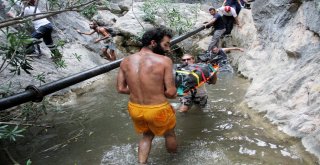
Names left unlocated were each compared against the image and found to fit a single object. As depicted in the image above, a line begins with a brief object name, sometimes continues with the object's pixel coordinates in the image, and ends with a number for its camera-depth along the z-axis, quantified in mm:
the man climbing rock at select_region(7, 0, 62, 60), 8172
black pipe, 3866
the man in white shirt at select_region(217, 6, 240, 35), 10239
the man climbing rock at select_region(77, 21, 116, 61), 10648
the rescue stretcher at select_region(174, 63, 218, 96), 4562
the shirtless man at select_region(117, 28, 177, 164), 3664
